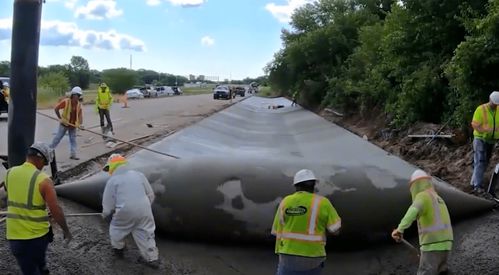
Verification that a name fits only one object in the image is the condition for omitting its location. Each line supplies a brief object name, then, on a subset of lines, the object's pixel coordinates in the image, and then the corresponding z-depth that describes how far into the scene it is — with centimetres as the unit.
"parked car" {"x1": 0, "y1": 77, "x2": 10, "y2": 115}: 1948
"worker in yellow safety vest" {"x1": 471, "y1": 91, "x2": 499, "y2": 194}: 862
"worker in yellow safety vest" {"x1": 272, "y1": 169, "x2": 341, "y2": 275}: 539
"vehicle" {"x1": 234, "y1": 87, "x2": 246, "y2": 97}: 8115
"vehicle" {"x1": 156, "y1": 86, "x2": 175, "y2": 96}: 8680
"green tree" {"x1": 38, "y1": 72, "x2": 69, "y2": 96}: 5138
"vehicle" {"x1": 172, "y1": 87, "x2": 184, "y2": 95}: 9644
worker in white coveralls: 674
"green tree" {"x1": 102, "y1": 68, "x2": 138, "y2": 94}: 7238
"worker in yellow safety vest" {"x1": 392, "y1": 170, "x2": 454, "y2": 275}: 586
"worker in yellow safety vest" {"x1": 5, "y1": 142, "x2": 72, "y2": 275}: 520
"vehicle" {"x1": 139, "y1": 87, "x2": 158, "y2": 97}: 7461
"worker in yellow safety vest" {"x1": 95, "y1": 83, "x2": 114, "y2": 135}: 1692
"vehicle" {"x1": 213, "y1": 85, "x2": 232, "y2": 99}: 6306
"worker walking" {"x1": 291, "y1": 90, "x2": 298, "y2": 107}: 4298
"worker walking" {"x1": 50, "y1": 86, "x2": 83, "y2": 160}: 1229
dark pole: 636
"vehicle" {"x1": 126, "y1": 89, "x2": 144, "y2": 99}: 6588
